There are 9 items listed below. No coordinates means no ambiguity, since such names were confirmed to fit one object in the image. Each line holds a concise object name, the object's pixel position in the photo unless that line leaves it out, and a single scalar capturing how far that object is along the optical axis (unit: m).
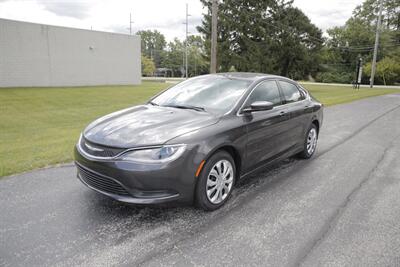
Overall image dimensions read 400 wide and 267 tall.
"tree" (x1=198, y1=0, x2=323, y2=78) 23.97
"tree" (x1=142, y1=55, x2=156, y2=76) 70.81
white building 20.72
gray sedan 2.81
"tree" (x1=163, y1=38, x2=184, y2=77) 81.56
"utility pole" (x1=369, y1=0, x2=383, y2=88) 32.61
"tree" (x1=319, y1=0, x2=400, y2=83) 45.09
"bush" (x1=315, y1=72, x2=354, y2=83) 46.94
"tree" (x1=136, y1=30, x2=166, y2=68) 102.94
